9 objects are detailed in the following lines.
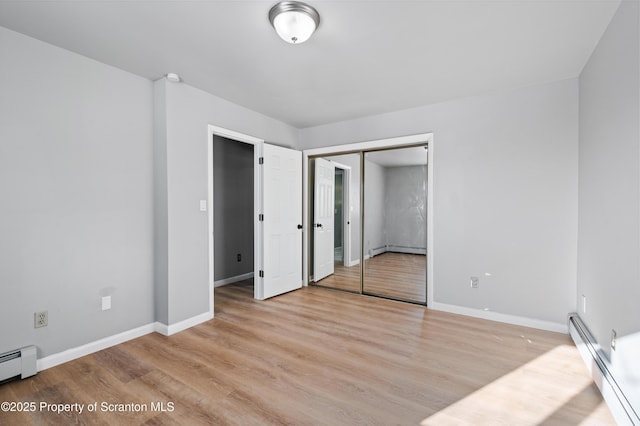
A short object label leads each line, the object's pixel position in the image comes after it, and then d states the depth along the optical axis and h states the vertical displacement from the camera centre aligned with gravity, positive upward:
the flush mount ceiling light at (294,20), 1.83 +1.22
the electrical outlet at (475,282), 3.31 -0.82
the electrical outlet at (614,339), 1.85 -0.83
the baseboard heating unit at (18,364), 2.02 -1.08
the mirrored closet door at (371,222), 3.97 -0.19
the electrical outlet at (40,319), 2.23 -0.83
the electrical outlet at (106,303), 2.60 -0.82
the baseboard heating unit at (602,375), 1.58 -1.07
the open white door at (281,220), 3.93 -0.15
